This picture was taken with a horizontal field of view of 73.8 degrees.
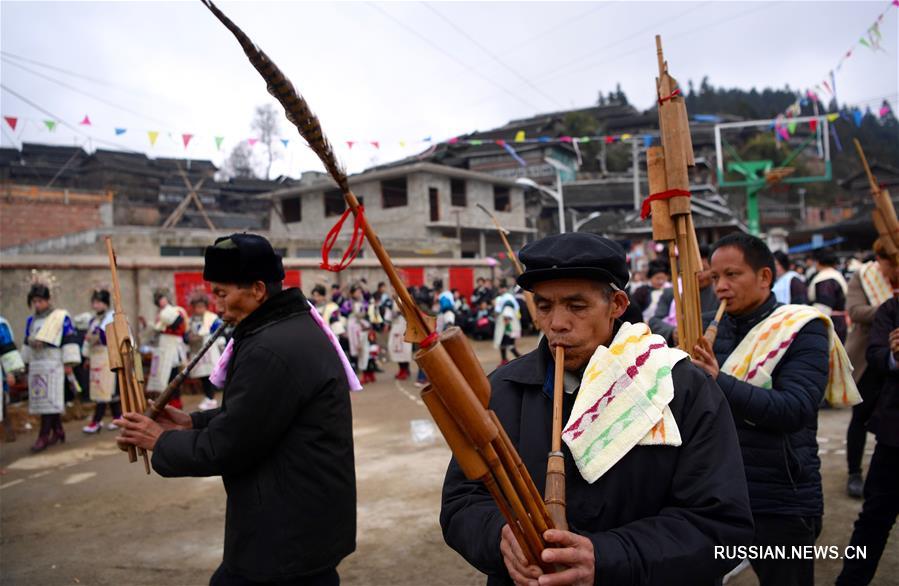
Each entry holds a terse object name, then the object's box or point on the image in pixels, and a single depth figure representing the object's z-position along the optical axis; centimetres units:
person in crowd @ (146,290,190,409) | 852
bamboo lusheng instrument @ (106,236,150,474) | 262
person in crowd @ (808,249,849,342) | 692
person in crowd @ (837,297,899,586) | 295
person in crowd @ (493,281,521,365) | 1089
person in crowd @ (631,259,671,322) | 678
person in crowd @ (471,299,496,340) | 1688
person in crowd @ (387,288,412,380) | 1116
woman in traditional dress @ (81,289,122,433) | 756
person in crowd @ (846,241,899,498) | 439
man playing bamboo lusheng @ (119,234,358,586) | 209
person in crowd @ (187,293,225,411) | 875
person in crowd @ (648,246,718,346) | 385
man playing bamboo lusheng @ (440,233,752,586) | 140
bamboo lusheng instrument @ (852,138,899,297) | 328
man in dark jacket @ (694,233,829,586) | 224
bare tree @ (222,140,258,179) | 3395
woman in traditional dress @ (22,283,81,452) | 699
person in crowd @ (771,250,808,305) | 537
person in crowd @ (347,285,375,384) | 1119
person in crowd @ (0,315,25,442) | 629
